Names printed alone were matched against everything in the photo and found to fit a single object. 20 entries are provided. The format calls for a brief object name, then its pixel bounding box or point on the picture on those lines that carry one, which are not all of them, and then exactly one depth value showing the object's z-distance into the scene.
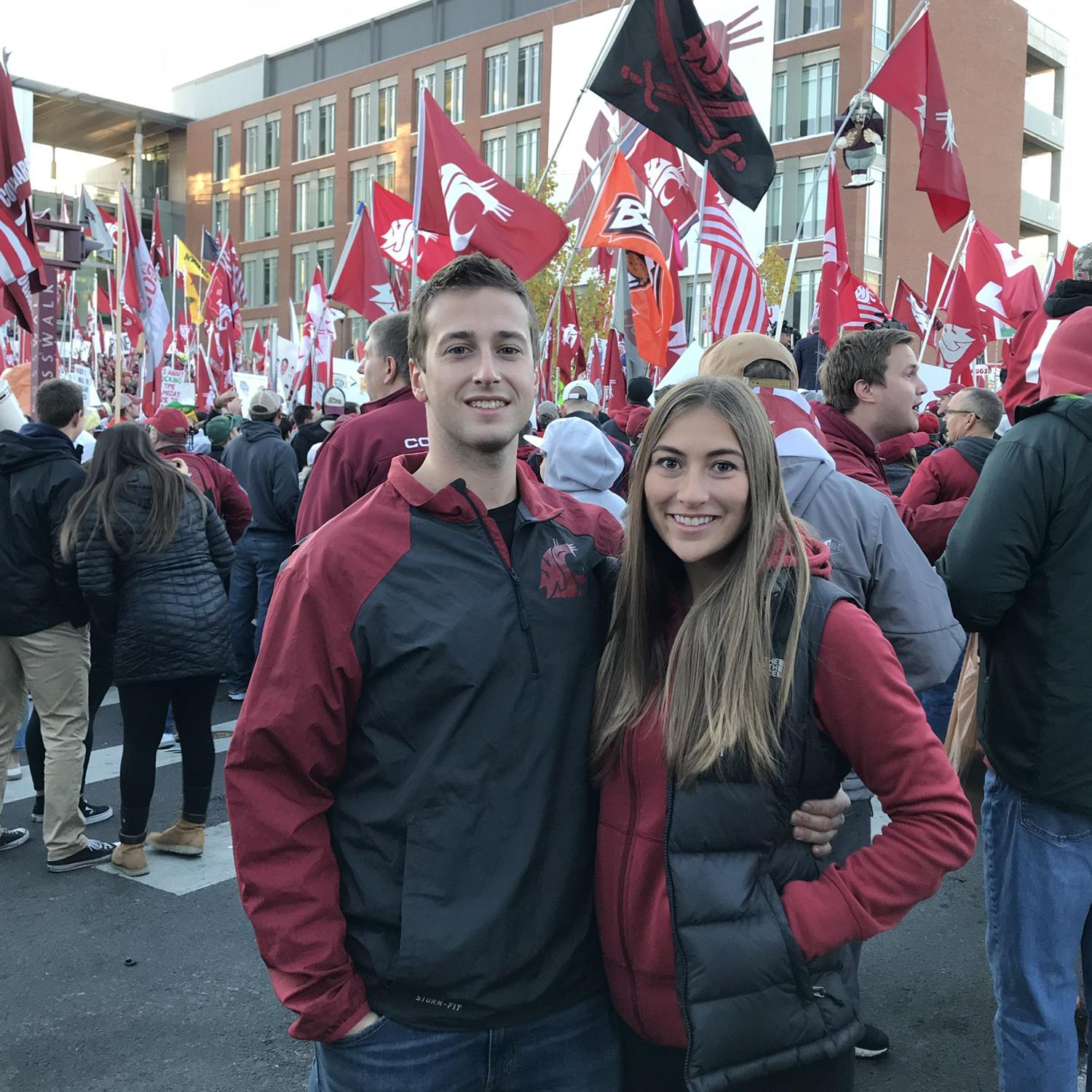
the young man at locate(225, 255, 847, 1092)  1.86
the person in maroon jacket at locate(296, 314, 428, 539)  4.07
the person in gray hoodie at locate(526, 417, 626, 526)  5.21
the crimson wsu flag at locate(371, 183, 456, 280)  12.76
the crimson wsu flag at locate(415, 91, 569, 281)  8.39
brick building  43.31
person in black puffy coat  4.93
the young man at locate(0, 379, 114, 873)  5.04
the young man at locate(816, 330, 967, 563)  3.59
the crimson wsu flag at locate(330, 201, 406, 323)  13.09
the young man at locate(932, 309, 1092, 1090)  2.58
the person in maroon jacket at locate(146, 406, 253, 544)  6.21
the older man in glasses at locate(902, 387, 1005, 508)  5.24
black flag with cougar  7.37
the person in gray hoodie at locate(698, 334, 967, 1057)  2.86
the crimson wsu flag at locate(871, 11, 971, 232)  9.50
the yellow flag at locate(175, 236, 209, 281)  23.97
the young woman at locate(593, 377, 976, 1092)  1.77
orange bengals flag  10.70
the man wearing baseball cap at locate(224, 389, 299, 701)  8.07
